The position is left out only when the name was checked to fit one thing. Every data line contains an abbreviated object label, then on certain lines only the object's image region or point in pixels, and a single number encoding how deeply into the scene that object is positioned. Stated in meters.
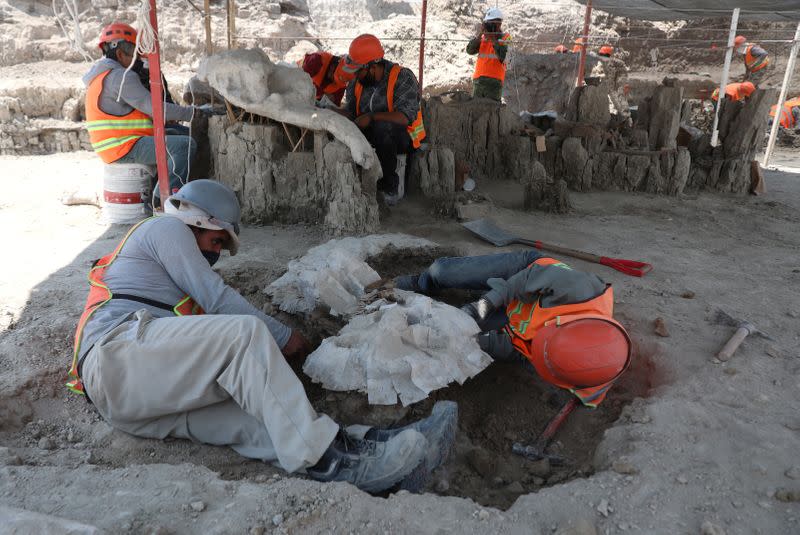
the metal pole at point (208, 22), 5.99
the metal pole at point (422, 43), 7.10
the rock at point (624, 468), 2.14
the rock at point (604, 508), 1.92
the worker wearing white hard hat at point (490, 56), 7.30
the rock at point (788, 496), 1.96
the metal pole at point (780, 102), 7.73
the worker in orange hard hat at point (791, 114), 10.50
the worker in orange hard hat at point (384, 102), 5.33
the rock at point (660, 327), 3.22
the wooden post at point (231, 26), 6.52
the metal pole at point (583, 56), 7.78
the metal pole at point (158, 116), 3.84
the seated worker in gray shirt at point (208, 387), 2.11
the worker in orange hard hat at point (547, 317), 2.57
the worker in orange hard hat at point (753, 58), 10.29
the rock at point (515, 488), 2.38
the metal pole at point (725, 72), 6.10
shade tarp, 6.40
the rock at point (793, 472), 2.06
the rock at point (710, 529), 1.80
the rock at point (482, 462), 2.52
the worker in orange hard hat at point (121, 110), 4.74
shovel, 4.13
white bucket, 4.88
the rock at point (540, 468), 2.54
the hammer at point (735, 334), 2.96
